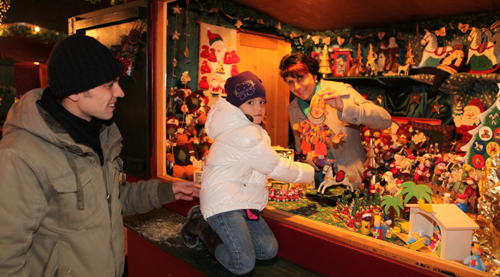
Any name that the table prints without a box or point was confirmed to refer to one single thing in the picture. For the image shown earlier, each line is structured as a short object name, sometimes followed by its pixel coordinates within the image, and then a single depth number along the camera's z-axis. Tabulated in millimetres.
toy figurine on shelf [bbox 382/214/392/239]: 1870
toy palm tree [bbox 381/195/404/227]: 1951
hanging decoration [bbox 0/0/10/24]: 5074
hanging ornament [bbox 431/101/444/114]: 3566
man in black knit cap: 1146
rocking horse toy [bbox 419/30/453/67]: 3477
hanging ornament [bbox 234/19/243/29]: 3738
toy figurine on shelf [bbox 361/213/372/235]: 1893
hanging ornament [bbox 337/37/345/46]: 4254
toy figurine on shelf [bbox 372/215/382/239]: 1833
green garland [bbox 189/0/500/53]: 3225
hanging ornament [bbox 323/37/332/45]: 4348
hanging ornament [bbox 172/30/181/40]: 3271
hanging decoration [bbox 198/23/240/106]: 3594
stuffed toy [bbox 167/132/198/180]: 3145
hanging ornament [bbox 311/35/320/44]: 4432
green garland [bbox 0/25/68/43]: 4887
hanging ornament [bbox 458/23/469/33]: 3189
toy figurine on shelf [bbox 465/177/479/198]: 1955
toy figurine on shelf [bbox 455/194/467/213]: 1916
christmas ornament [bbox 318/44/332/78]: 3500
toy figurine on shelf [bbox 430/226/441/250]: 1719
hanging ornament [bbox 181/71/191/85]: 3381
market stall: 1765
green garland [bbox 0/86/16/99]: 5770
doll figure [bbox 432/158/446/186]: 2154
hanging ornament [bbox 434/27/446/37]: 3356
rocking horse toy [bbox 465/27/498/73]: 2945
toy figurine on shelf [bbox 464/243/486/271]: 1539
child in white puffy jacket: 1972
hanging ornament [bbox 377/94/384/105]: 4088
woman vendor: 2295
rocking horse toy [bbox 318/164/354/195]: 2453
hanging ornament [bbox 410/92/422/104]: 3748
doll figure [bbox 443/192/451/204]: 1995
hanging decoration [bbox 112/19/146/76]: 3000
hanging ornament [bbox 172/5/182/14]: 3229
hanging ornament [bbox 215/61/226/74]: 3688
